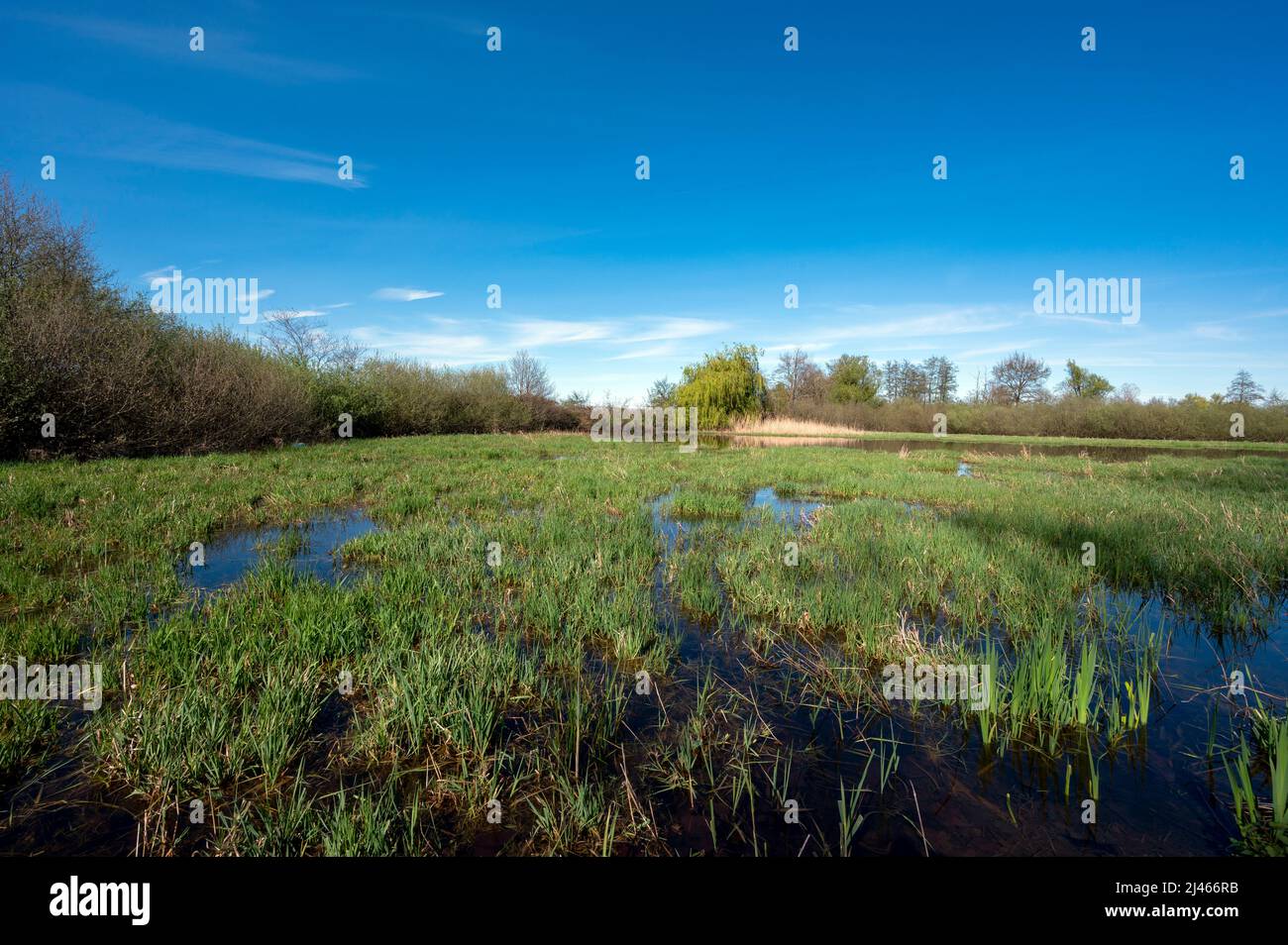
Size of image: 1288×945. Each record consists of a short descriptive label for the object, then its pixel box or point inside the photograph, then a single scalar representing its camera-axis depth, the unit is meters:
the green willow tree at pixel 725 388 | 37.38
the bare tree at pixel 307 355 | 28.72
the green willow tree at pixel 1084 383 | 55.66
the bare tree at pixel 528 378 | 49.81
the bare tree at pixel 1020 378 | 57.47
